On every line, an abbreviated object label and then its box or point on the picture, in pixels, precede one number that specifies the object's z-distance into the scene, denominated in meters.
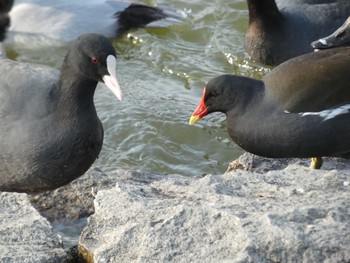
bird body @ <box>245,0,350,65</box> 16.08
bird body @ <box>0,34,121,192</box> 10.02
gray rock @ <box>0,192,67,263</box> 8.03
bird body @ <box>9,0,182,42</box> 17.12
